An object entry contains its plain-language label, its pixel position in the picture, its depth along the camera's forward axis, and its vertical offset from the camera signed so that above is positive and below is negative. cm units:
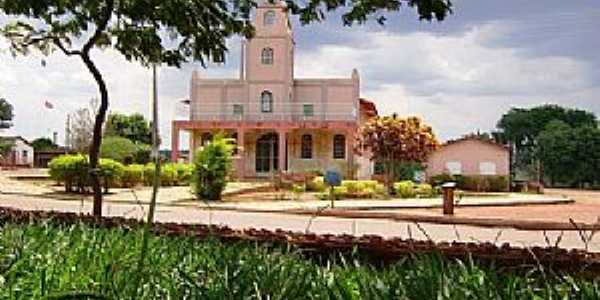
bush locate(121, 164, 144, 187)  3216 -26
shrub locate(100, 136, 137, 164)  3959 +95
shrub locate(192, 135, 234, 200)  2555 +9
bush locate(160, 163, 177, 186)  3422 -27
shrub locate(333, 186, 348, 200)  2873 -75
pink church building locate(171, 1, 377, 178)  4153 +298
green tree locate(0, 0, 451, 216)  596 +141
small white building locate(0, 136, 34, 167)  5519 +110
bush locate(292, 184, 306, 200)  3046 -73
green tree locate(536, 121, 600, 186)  5209 +103
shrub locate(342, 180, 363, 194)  2934 -58
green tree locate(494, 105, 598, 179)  7562 +470
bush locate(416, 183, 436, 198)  3084 -76
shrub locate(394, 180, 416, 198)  3028 -70
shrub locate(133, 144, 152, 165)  4246 +73
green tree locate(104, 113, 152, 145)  5734 +303
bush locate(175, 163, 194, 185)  3573 -19
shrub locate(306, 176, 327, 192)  3216 -58
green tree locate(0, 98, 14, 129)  6519 +445
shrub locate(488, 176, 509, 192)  3931 -54
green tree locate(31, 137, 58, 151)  6014 +185
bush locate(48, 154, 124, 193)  2893 -8
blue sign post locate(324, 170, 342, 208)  2349 -19
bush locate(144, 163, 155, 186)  3117 -22
